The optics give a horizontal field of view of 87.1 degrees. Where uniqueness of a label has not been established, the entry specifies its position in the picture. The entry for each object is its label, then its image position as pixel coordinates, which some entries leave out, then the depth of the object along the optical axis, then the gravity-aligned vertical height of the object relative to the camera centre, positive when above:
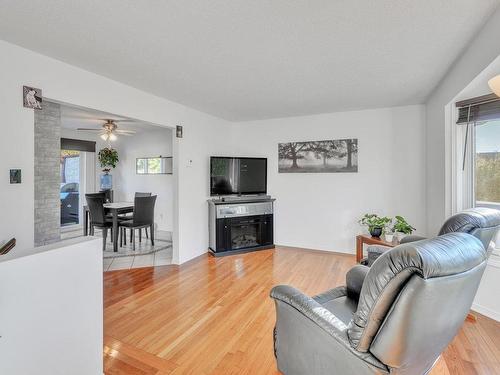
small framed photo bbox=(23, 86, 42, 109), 2.14 +0.72
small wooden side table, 3.37 -0.76
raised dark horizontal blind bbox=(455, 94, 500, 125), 2.30 +0.70
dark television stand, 4.25 -0.67
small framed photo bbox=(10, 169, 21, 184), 2.06 +0.06
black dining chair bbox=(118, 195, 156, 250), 4.45 -0.57
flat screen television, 4.41 +0.15
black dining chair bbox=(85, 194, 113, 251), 4.50 -0.51
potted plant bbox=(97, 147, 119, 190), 6.14 +0.50
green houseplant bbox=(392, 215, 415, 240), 3.43 -0.58
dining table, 4.37 -0.49
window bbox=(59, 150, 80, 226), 6.21 +0.00
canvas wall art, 4.26 +0.47
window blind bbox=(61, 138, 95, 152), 5.76 +0.89
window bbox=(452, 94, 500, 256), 2.37 +0.30
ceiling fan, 4.80 +1.02
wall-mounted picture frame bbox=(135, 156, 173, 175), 5.87 +0.43
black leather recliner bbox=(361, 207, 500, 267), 1.63 -0.25
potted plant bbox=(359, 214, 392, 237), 3.62 -0.56
